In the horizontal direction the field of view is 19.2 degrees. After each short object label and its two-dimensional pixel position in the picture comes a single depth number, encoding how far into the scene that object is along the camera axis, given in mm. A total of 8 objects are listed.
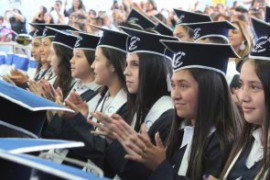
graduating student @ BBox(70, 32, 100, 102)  6764
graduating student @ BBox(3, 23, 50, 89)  9059
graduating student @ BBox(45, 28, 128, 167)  5631
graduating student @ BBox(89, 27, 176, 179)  4704
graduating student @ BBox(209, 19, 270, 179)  3554
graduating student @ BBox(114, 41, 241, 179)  3913
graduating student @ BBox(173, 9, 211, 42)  7663
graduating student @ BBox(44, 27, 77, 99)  7621
